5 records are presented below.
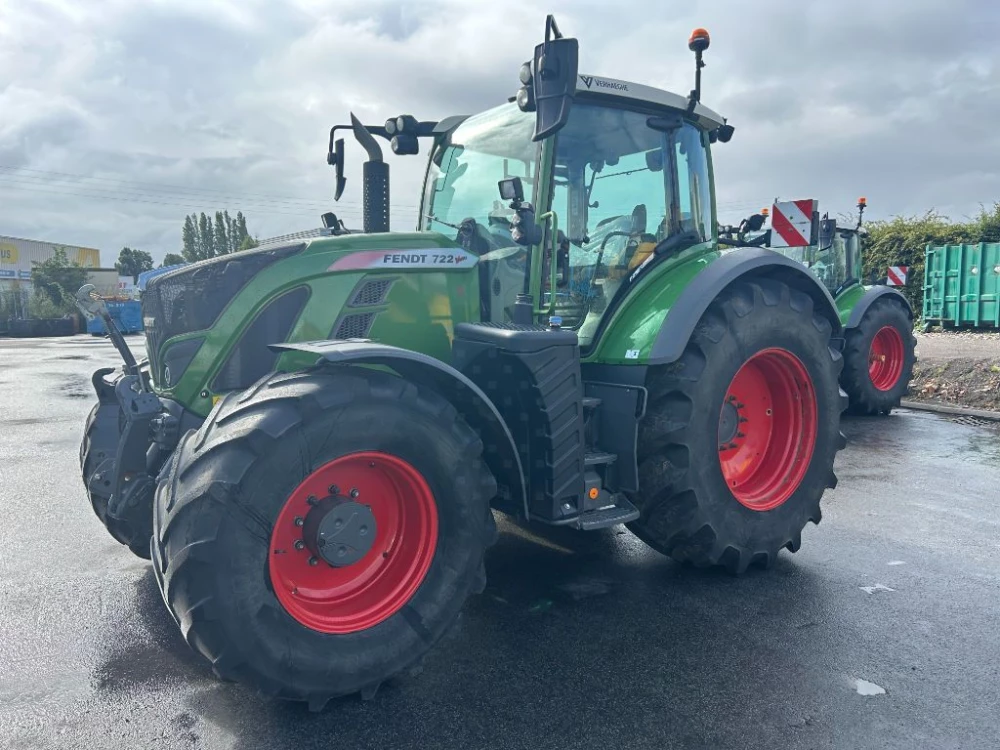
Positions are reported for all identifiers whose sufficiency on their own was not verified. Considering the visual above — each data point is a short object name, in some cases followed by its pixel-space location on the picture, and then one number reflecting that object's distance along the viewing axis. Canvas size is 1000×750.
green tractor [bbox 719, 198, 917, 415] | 9.40
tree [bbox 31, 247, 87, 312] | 39.06
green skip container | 15.64
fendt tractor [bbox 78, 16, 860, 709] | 2.65
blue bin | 27.88
